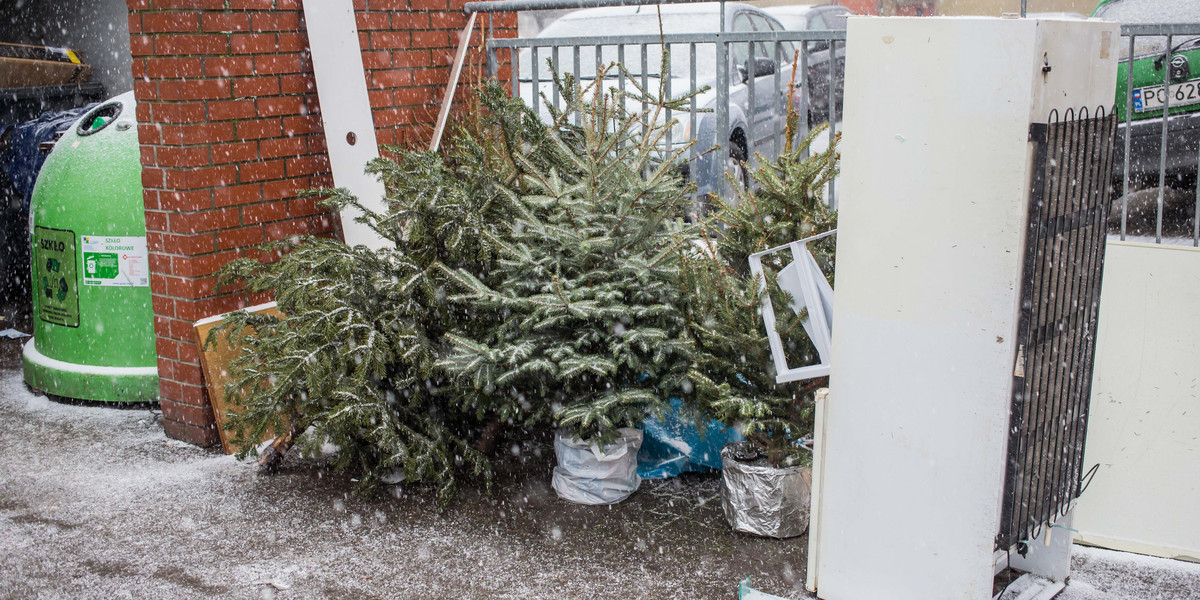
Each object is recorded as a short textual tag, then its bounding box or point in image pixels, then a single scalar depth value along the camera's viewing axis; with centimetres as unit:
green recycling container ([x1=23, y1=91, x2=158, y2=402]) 511
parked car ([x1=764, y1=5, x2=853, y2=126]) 727
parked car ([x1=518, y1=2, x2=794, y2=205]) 686
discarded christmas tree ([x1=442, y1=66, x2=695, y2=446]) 379
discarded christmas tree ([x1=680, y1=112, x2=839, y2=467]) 363
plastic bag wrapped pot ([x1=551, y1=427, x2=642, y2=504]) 403
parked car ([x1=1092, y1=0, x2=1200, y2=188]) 618
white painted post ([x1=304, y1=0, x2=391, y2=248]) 500
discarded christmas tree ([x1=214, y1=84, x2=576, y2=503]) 396
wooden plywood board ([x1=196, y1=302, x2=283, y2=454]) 472
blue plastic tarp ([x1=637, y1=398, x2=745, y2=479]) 419
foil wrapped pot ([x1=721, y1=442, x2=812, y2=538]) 371
